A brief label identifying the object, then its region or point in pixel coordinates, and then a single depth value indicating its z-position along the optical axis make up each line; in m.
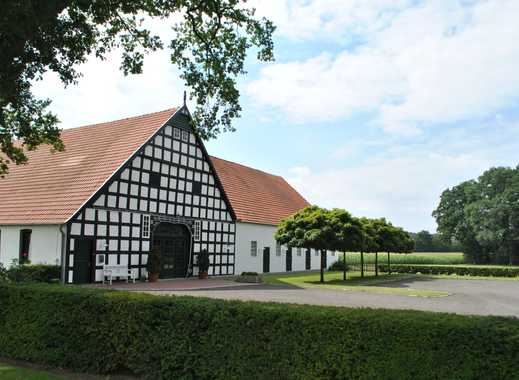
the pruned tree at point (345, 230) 28.17
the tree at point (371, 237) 31.67
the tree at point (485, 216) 67.69
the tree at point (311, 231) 27.86
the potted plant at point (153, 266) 26.14
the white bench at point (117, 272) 23.80
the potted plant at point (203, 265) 29.67
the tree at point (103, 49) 9.97
